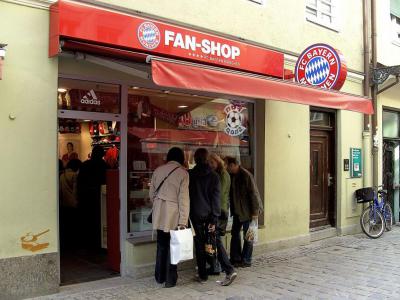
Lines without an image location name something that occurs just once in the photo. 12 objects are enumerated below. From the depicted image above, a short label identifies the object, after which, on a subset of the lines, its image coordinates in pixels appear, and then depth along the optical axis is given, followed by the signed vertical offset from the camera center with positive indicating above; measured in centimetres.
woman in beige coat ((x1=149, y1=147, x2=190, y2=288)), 579 -56
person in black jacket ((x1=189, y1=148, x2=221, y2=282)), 607 -60
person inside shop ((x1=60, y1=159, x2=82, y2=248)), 825 -77
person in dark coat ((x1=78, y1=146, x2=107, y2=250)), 777 -60
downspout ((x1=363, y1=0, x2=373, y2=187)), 1045 +147
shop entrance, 622 -58
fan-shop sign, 539 +158
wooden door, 967 -40
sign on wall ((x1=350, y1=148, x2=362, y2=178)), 1023 -6
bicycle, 990 -117
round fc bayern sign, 805 +157
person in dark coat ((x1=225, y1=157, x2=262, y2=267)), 701 -69
